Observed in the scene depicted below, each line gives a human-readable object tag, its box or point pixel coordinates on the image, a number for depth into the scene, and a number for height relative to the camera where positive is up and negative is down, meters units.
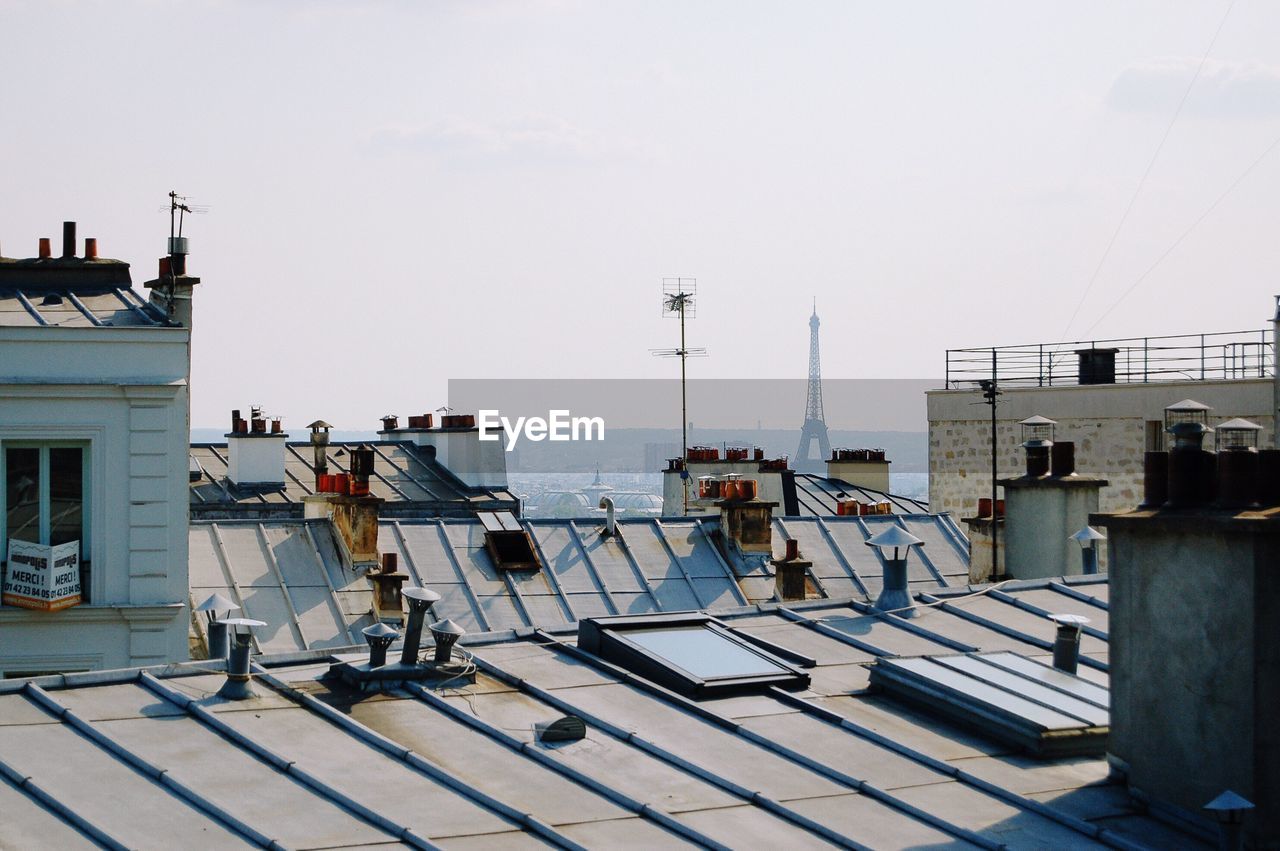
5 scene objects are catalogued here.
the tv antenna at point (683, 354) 49.14 +2.79
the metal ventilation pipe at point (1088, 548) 23.95 -1.43
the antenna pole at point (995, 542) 30.72 -1.73
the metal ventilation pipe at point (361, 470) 30.47 -0.54
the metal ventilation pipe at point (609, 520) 33.59 -1.50
